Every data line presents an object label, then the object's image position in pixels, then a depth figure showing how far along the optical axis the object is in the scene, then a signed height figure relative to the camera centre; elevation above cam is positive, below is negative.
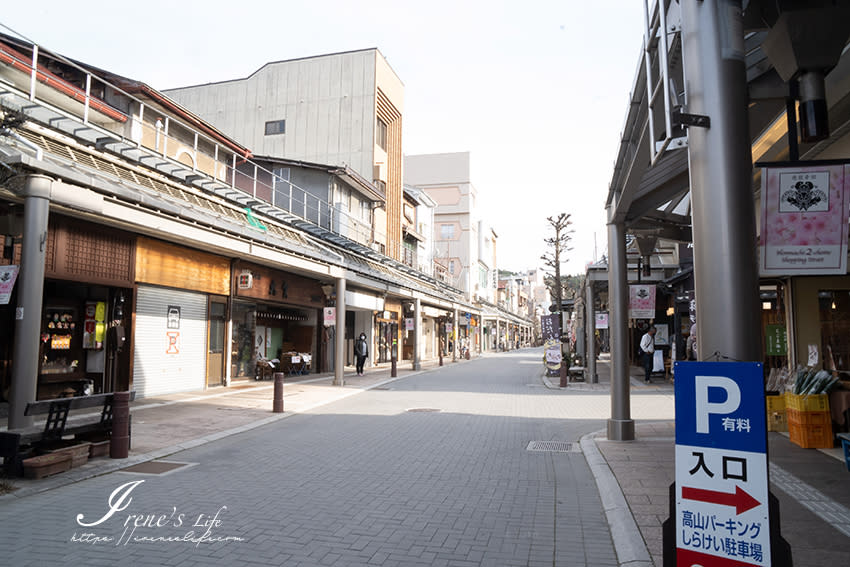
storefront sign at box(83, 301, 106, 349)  12.94 +0.12
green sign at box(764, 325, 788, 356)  12.34 -0.21
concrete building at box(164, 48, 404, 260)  33.22 +13.15
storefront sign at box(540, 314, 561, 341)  24.53 +0.18
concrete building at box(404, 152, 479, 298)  66.69 +14.81
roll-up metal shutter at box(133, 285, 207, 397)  14.10 -0.28
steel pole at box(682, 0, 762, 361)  3.45 +0.88
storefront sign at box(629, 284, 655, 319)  15.62 +0.80
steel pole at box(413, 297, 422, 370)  27.89 +0.34
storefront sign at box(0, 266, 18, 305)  7.14 +0.64
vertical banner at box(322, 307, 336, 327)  19.44 +0.46
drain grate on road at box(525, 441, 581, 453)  9.03 -1.89
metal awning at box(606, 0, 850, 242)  4.83 +2.22
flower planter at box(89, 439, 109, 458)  7.86 -1.63
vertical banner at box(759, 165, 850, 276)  4.38 +0.93
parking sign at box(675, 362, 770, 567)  3.13 -0.77
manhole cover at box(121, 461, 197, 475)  7.45 -1.82
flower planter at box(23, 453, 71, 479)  6.78 -1.61
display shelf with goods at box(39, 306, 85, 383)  12.11 -0.31
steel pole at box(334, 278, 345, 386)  18.94 -0.18
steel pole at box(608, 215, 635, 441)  9.05 -0.11
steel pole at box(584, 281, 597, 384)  18.30 -0.22
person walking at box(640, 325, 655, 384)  19.47 -0.65
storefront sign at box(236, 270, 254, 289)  17.80 +1.55
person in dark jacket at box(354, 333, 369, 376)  23.00 -0.83
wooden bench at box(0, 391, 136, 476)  6.74 -1.26
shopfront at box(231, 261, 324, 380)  18.69 +0.33
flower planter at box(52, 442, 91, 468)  7.30 -1.59
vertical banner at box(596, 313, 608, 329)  21.92 +0.40
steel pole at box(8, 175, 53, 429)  7.36 +0.40
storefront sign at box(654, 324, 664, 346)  23.36 -0.20
